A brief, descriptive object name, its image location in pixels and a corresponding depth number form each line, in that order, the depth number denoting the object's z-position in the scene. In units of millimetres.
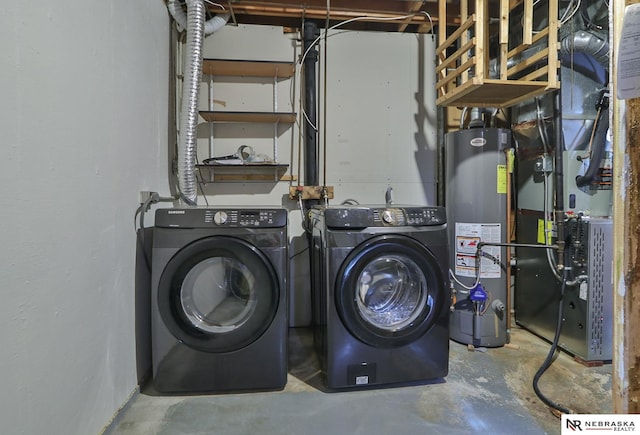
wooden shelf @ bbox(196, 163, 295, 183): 2314
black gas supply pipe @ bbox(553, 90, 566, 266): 1965
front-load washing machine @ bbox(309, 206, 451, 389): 1521
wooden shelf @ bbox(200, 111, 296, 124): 2127
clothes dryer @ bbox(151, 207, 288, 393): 1513
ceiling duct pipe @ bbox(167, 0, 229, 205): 1888
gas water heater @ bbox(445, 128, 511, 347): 2055
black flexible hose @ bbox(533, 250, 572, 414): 1432
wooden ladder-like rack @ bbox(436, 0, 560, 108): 1784
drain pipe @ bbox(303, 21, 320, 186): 2350
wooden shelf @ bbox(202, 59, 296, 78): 2127
